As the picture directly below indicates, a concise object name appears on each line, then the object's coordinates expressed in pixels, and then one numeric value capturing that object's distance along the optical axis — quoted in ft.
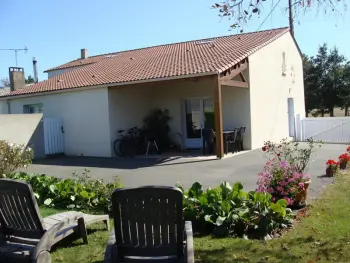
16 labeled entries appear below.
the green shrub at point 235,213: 16.74
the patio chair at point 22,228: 12.50
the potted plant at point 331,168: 30.22
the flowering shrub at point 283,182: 20.01
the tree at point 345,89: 106.42
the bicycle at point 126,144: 51.93
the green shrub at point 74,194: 21.45
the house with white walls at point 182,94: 49.47
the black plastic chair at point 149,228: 10.99
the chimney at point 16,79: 81.25
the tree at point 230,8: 16.14
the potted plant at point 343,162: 33.51
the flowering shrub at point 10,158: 27.89
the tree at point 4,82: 233.35
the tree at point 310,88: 112.37
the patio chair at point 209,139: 48.35
